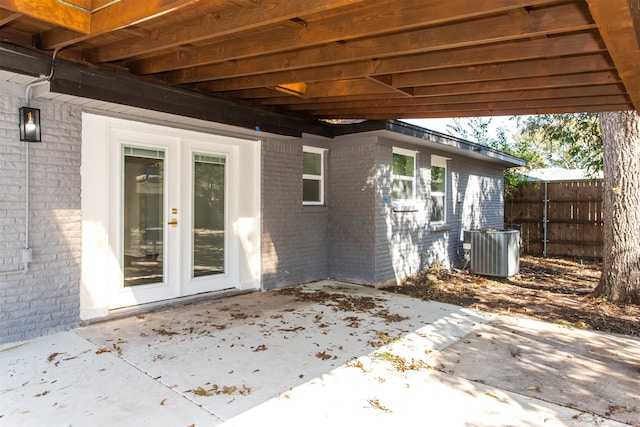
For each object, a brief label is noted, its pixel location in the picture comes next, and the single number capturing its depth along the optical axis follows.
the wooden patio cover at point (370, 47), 3.06
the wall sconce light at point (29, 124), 4.36
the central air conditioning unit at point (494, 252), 8.88
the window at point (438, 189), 10.00
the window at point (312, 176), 7.97
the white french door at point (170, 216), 5.40
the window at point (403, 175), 8.46
